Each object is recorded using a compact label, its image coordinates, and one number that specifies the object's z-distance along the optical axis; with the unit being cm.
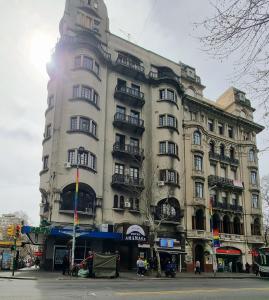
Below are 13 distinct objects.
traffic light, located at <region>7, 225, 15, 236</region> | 1990
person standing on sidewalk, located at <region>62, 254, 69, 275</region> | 1958
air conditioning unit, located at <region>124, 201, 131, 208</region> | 2719
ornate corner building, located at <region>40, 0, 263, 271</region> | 2528
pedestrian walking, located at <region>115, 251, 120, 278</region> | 1835
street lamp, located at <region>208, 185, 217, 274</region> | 3122
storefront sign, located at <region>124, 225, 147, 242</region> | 2499
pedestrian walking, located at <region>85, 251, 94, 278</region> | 1764
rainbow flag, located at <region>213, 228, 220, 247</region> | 2610
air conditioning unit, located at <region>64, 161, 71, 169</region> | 2456
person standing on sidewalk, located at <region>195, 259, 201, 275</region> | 2603
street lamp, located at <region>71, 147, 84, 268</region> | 1930
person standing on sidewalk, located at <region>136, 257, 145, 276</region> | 2090
